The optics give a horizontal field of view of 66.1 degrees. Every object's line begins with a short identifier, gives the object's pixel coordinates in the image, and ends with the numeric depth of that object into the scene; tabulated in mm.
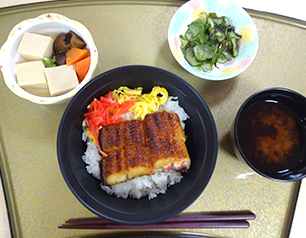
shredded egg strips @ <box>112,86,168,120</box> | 268
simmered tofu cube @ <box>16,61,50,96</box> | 265
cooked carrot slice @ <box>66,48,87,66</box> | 274
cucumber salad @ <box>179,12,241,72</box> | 279
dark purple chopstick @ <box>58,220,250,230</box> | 264
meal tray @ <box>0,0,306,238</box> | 279
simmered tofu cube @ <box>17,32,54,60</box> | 273
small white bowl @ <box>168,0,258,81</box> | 273
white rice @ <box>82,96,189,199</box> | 254
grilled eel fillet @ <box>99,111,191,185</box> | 237
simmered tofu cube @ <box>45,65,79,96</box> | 263
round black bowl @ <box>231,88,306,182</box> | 258
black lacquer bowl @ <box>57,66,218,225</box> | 218
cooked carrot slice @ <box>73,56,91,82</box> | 271
